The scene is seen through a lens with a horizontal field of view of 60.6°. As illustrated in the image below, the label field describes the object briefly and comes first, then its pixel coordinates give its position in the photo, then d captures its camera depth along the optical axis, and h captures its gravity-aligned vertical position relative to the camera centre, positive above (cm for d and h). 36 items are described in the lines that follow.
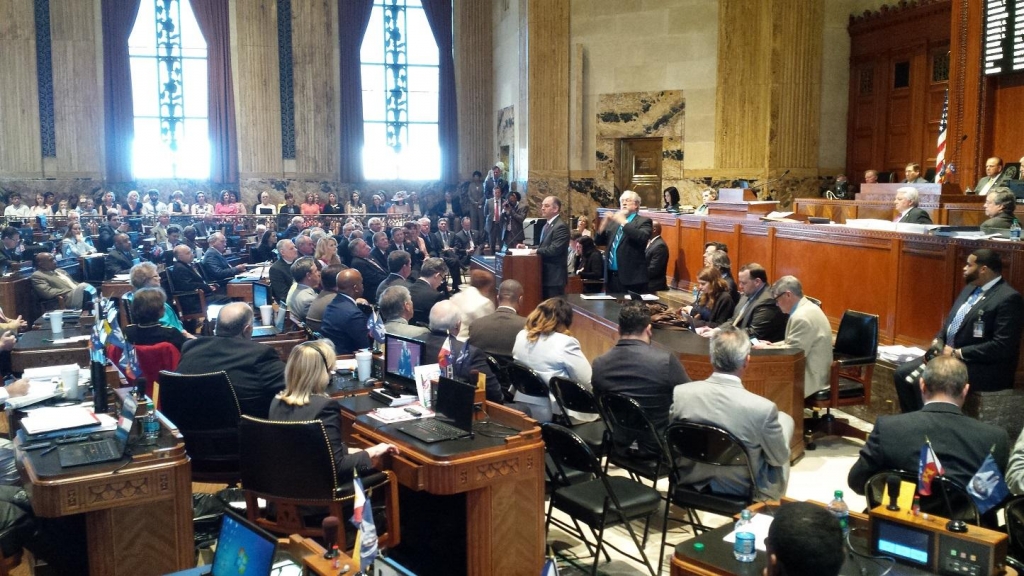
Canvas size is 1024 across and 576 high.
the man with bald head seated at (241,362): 448 -85
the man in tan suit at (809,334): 583 -90
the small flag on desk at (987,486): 322 -107
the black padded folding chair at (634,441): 440 -126
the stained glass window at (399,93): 1917 +231
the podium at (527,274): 919 -80
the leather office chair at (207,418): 430 -109
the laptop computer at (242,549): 234 -97
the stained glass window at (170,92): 1817 +218
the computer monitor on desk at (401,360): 465 -87
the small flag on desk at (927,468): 303 -94
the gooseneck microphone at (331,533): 254 -100
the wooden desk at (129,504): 338 -121
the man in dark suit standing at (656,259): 885 -61
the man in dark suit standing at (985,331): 537 -82
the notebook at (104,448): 355 -105
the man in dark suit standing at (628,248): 841 -49
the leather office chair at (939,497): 337 -117
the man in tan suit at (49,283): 865 -85
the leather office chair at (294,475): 357 -114
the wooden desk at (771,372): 567 -113
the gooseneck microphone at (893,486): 346 -115
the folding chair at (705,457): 387 -116
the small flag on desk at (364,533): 243 -93
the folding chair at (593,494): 387 -136
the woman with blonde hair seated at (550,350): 506 -89
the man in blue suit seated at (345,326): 598 -87
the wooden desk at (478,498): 371 -132
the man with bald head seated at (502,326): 565 -83
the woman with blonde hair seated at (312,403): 371 -89
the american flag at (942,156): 1020 +50
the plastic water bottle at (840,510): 290 -103
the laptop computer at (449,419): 394 -102
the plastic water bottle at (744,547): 268 -107
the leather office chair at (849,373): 594 -124
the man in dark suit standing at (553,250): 870 -54
